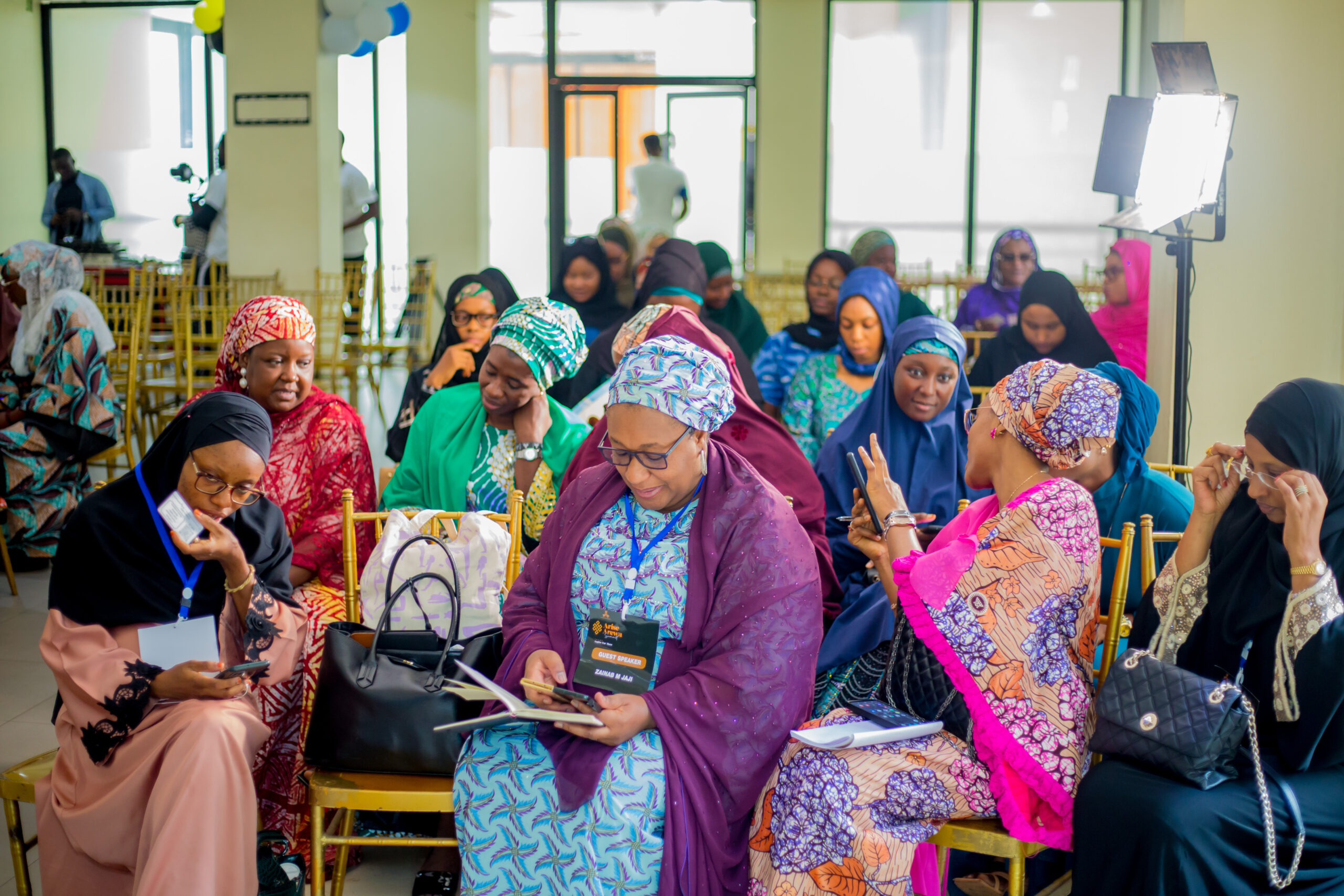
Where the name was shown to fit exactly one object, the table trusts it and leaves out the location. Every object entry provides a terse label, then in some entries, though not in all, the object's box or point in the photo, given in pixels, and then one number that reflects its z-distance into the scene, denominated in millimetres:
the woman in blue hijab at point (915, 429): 3016
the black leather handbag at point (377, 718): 2107
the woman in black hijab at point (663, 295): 4312
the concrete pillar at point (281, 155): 7750
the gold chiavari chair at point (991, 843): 1960
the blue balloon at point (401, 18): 8547
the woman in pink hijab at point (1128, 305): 5121
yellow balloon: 8633
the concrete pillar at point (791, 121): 9742
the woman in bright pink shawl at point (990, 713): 1903
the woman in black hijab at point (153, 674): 2000
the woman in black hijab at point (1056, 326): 4332
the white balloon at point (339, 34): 7688
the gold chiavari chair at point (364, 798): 2074
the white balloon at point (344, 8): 7660
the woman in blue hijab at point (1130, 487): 2502
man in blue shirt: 10867
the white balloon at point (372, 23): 7723
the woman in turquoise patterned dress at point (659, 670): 1897
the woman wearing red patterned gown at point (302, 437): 2811
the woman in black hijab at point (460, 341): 3846
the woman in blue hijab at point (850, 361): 4012
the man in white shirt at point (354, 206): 9195
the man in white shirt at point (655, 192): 9664
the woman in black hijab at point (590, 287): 5539
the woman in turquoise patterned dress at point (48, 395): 4648
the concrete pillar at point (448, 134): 9961
